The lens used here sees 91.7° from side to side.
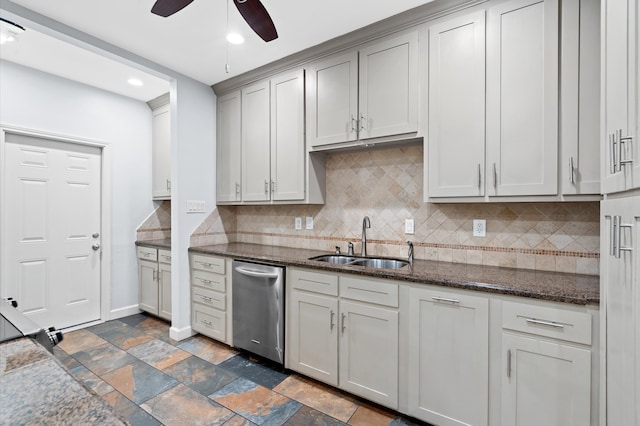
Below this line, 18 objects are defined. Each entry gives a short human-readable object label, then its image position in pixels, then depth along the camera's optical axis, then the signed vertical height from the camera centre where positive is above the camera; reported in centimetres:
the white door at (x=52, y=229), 302 -19
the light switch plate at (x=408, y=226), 251 -11
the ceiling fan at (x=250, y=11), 152 +101
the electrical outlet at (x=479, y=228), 221 -11
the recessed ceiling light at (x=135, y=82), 337 +143
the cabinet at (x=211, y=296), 291 -82
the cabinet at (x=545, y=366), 144 -75
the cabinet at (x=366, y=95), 220 +90
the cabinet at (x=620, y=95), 93 +39
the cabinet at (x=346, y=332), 198 -84
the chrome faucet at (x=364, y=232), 259 -17
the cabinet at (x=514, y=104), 168 +64
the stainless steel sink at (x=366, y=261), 251 -42
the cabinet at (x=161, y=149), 384 +79
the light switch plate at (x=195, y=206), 321 +6
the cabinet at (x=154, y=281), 349 -82
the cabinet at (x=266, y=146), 281 +65
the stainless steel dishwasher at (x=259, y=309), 249 -82
